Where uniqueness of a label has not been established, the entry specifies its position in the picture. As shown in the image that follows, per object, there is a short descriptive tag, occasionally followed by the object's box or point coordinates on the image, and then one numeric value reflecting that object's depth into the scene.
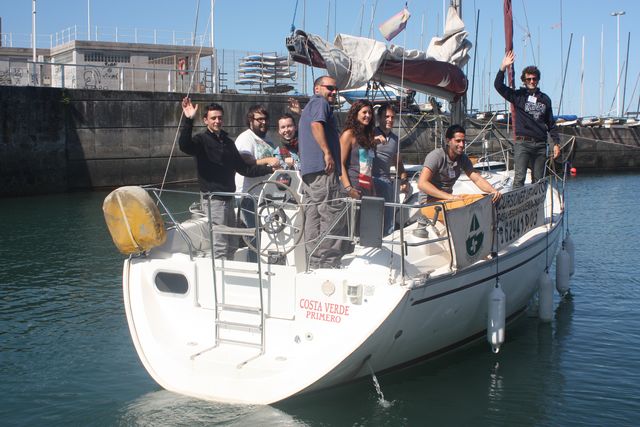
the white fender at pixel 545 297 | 8.68
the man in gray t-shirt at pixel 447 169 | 7.86
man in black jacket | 6.82
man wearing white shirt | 7.66
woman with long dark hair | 7.04
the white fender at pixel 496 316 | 7.22
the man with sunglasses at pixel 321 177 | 6.53
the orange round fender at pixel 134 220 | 6.52
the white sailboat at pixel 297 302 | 6.05
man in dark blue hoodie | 9.55
